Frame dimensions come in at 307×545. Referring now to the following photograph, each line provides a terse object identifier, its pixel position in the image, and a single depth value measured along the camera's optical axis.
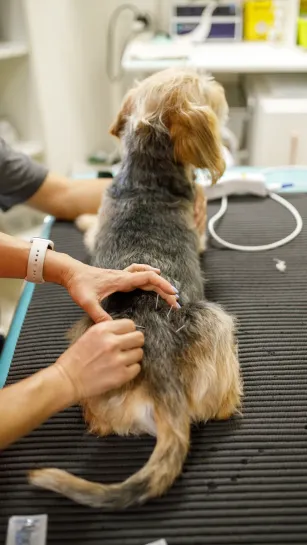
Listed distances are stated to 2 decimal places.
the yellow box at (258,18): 2.56
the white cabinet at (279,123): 2.15
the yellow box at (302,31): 2.49
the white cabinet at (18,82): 2.37
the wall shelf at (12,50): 2.28
